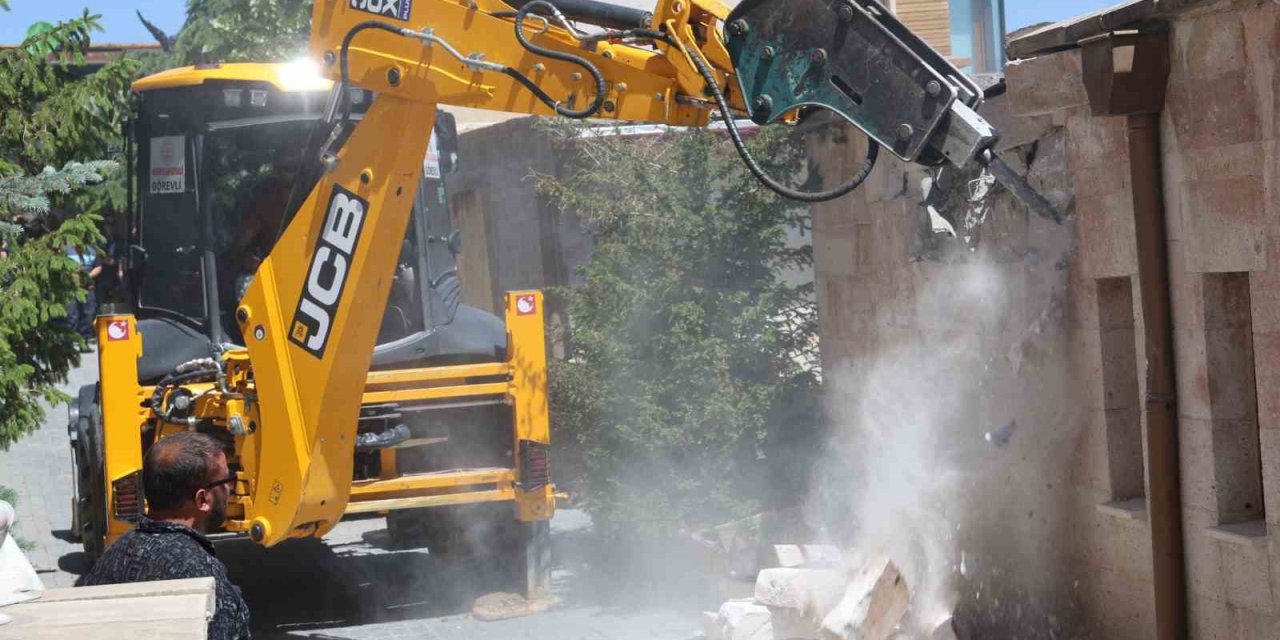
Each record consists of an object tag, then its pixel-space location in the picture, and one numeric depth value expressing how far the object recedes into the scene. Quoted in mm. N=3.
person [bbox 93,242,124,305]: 13704
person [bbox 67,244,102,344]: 17878
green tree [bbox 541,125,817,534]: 9094
